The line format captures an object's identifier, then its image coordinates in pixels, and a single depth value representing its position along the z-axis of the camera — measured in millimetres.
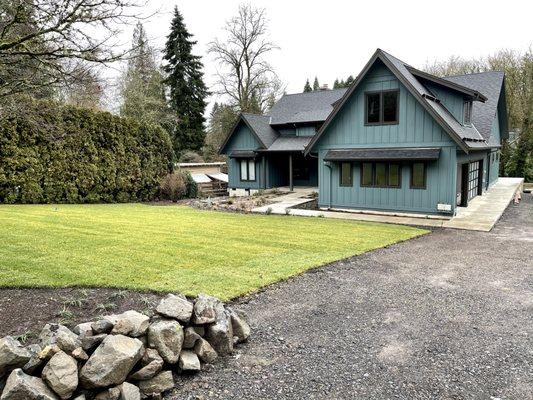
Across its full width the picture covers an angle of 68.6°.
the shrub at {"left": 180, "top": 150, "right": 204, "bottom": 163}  35156
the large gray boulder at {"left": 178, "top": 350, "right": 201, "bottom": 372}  4109
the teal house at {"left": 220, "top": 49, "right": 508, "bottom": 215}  14625
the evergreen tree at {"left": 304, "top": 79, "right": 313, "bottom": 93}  66750
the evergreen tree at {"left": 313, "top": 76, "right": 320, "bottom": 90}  71475
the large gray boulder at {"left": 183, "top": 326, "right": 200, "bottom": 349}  4344
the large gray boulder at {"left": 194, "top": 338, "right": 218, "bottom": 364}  4336
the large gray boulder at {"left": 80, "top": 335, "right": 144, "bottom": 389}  3514
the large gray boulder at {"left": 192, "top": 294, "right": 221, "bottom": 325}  4477
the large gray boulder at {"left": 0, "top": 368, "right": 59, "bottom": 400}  3227
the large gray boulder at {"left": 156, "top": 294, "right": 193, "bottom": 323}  4344
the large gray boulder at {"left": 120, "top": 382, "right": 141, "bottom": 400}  3553
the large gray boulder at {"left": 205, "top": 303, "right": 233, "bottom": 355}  4527
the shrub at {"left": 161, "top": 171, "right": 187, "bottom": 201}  21625
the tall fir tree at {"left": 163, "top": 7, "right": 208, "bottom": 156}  36781
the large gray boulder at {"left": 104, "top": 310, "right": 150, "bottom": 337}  3971
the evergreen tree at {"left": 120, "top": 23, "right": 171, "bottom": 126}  29094
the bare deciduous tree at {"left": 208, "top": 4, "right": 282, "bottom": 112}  35781
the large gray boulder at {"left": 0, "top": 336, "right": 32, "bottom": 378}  3412
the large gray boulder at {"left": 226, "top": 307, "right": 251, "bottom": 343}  4832
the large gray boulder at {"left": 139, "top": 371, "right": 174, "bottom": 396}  3771
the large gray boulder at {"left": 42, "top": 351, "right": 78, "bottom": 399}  3378
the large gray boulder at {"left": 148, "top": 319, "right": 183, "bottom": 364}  4059
